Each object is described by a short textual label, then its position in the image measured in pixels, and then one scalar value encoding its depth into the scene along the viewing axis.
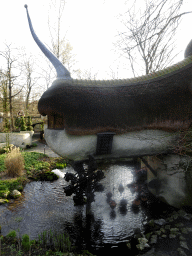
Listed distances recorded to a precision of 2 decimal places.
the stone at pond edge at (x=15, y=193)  6.09
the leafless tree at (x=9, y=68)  16.51
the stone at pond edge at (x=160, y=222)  4.37
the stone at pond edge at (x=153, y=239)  3.71
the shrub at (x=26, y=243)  3.19
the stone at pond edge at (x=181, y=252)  3.30
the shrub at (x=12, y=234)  3.65
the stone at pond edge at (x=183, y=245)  3.47
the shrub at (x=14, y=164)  7.64
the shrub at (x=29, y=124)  16.28
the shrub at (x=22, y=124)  15.69
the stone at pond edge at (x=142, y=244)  3.58
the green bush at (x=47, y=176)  7.95
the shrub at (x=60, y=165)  9.62
